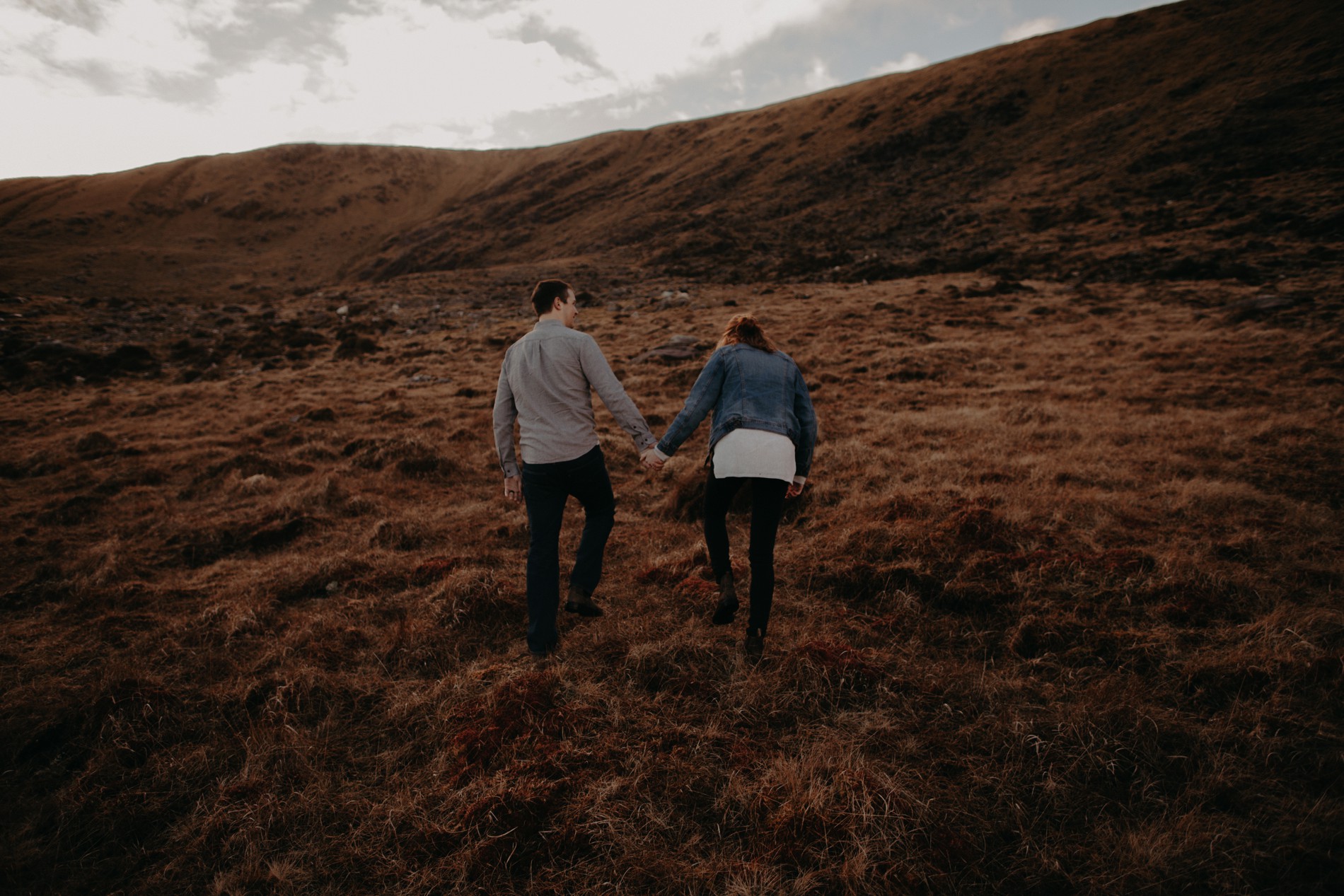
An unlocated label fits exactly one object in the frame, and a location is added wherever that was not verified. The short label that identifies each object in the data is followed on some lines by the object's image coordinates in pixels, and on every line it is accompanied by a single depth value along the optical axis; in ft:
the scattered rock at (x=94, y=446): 33.09
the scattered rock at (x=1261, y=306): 45.52
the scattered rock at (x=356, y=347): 65.98
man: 12.74
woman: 12.14
